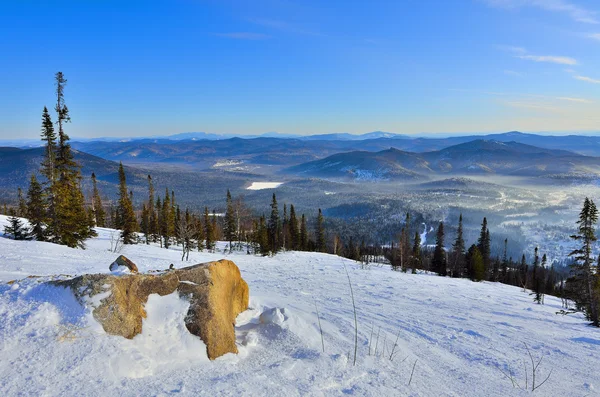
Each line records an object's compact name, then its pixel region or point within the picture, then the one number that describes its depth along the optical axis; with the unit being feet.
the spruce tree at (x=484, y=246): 204.77
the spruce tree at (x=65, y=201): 72.95
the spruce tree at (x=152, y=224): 164.99
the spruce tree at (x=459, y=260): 192.95
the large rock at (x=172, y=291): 15.78
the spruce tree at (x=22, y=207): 164.78
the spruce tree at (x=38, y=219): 73.20
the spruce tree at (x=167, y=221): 143.49
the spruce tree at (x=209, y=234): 174.20
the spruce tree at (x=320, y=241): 218.18
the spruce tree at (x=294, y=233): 194.18
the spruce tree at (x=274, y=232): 171.20
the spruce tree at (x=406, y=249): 188.38
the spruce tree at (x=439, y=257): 196.54
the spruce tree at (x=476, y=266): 166.20
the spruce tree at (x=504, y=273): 238.68
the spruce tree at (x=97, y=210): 165.11
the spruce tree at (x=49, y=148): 80.31
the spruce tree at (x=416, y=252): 208.44
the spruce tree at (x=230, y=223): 181.27
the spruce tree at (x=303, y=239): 204.85
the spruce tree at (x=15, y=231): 71.01
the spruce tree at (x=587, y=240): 66.74
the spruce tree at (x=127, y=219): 121.19
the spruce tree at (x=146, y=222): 153.69
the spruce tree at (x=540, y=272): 214.69
